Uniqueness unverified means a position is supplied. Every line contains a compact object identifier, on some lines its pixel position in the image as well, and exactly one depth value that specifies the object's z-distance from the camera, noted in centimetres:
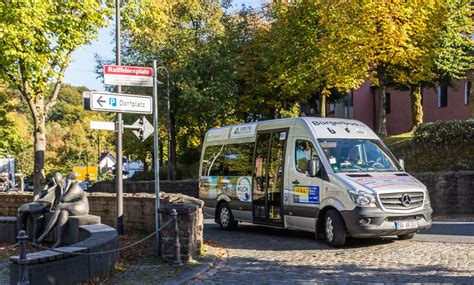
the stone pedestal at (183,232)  899
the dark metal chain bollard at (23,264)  633
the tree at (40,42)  1384
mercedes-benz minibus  1024
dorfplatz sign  976
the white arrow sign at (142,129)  1066
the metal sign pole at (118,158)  1215
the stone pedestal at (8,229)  1282
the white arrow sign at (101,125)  1082
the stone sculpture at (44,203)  1134
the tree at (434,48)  2503
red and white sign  981
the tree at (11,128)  3475
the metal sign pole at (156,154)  969
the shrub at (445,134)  2048
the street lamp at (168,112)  2860
